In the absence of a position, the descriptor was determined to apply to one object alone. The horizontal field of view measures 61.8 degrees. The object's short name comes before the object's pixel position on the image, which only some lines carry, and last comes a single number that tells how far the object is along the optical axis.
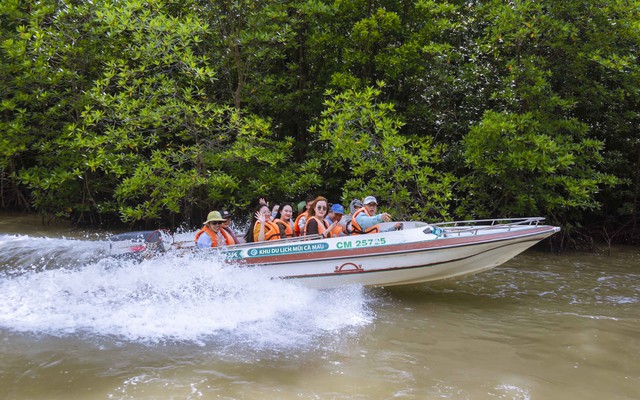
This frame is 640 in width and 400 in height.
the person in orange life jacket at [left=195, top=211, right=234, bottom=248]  6.59
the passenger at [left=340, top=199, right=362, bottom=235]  7.05
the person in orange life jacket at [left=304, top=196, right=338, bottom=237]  6.93
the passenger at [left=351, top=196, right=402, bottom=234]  6.68
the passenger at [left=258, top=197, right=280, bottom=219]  8.03
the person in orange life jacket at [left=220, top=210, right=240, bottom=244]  7.00
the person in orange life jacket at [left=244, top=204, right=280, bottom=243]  6.87
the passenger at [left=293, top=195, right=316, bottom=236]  7.44
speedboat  6.11
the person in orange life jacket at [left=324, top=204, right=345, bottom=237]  6.89
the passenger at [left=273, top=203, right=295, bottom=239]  7.13
